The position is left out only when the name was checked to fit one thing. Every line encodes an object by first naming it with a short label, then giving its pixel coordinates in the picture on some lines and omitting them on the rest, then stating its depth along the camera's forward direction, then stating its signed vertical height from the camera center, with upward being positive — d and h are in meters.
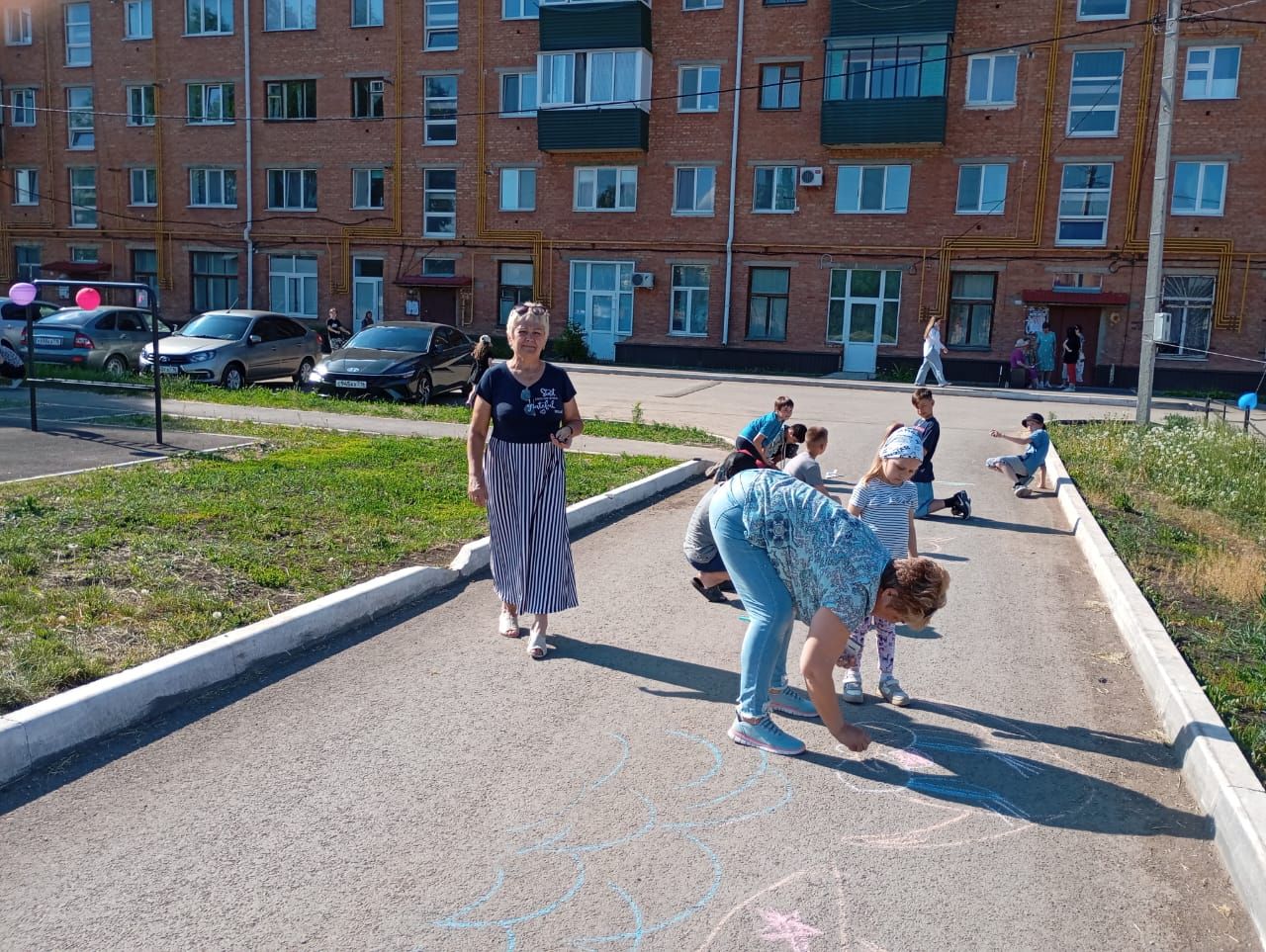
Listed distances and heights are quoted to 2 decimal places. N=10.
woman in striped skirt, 5.64 -0.92
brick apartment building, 29.89 +4.19
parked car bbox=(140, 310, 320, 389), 18.33 -1.10
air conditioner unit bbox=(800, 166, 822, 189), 31.81 +3.92
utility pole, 15.88 +1.94
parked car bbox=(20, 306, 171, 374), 19.31 -1.07
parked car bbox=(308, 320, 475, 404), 17.84 -1.18
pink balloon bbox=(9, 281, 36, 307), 11.56 -0.17
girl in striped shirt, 5.64 -0.98
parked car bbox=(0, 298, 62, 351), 19.55 -0.82
